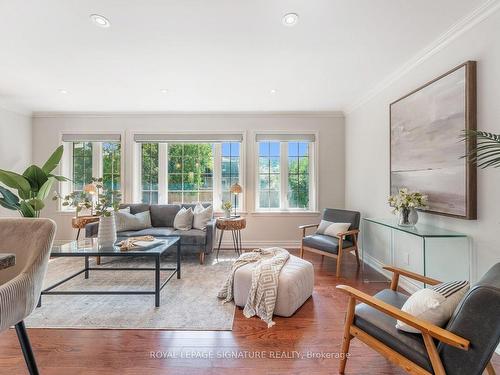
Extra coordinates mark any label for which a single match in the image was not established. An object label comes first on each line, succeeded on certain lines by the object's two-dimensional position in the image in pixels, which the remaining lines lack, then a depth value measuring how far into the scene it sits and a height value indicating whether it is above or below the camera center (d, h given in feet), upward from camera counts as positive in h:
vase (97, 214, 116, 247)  8.71 -1.59
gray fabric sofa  11.80 -2.25
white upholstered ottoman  7.25 -3.04
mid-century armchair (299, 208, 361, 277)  10.41 -2.34
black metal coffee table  7.66 -2.06
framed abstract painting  6.48 +1.54
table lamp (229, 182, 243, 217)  13.71 -0.04
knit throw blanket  7.15 -3.11
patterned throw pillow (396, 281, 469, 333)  4.09 -1.97
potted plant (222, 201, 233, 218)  13.57 -1.15
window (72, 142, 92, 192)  15.25 +1.49
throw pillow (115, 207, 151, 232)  12.23 -1.69
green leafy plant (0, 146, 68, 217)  8.84 -0.02
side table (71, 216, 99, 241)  12.93 -1.76
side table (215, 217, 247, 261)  12.73 -1.86
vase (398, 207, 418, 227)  7.97 -0.92
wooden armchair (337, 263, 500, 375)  3.46 -2.36
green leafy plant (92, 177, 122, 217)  8.73 -0.57
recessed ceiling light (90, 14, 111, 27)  6.47 +4.55
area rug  6.91 -3.79
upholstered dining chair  4.16 -1.60
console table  6.74 -2.04
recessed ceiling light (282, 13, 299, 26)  6.39 +4.56
